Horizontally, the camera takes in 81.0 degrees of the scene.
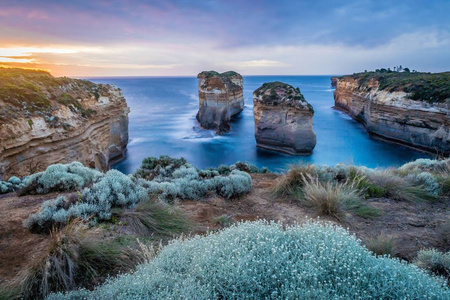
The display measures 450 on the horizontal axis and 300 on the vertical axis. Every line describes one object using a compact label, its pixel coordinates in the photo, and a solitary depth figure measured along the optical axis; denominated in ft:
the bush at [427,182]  20.78
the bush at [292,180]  20.67
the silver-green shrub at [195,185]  19.25
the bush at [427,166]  26.55
